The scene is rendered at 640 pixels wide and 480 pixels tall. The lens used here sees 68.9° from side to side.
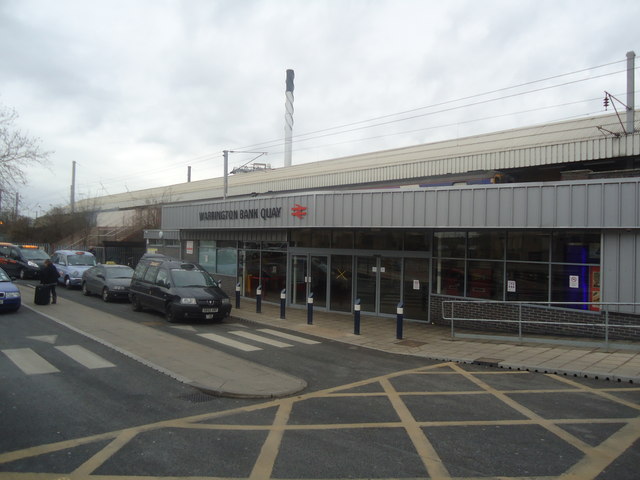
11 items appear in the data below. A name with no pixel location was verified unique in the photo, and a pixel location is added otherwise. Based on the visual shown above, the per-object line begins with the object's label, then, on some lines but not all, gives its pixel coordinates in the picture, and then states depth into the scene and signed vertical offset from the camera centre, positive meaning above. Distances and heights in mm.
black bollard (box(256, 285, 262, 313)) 15655 -1721
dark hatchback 17094 -1205
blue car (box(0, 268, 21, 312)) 13000 -1401
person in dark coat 15078 -870
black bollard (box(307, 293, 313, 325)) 13836 -1706
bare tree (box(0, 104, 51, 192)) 13594 +2611
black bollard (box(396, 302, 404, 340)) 11746 -1754
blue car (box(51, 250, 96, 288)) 20828 -751
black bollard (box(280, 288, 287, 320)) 14441 -1600
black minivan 13086 -1205
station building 10594 +672
